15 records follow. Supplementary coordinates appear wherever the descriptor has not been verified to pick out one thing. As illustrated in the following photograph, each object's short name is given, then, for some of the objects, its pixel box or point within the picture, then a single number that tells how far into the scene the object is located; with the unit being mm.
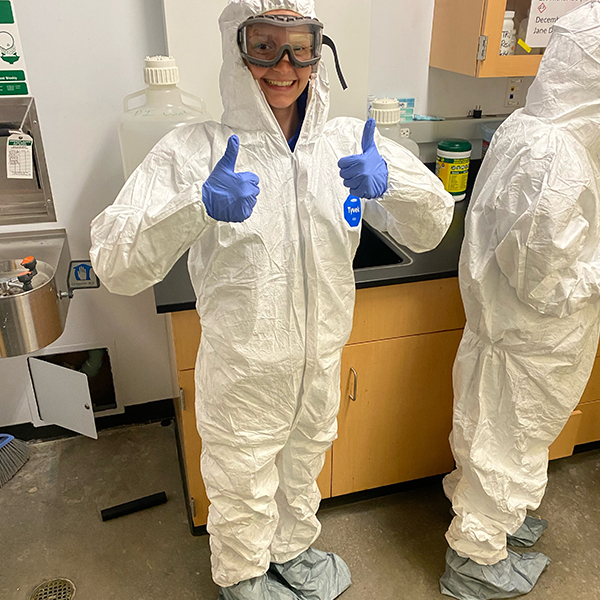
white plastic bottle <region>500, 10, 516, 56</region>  1629
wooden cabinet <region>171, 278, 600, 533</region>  1546
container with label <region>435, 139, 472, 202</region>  1907
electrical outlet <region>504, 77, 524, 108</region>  2049
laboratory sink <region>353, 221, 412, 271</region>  1720
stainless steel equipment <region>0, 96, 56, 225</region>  1636
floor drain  1572
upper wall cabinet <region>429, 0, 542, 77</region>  1605
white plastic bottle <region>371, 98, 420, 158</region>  1801
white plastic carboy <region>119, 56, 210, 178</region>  1615
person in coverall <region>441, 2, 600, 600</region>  1212
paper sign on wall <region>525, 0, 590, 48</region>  1601
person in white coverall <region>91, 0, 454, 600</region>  1029
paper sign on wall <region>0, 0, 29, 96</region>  1534
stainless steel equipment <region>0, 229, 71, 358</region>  1392
